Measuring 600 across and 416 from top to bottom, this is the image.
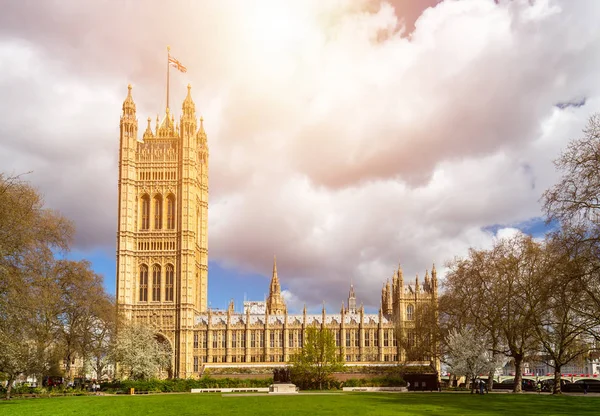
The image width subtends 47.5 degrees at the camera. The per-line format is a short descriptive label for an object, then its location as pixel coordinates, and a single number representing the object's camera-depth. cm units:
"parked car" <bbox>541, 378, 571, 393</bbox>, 6377
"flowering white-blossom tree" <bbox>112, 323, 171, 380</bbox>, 8200
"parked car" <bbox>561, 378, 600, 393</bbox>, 6283
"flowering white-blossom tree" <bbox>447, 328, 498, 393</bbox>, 5991
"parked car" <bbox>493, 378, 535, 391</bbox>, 7125
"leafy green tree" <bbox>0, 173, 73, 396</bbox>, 3762
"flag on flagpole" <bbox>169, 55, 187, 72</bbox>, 10330
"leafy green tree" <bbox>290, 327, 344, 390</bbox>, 7088
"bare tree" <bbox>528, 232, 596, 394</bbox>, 3500
